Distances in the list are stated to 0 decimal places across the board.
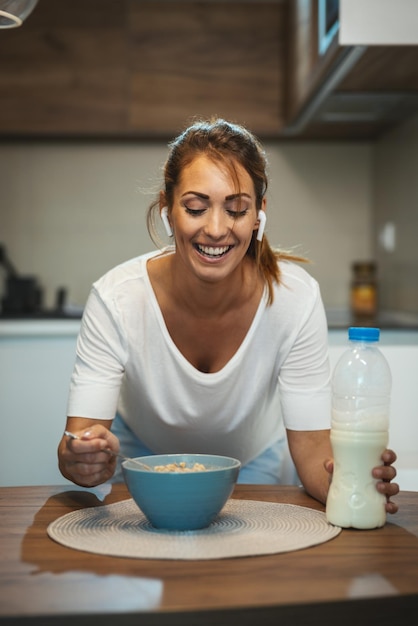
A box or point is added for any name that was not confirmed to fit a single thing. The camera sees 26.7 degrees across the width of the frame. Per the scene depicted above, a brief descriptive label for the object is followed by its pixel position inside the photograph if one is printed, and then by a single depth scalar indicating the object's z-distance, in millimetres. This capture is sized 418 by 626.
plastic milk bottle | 1112
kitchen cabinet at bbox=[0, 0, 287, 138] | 3461
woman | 1402
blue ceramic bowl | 1058
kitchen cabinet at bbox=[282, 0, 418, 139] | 2404
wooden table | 797
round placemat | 984
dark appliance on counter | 3424
